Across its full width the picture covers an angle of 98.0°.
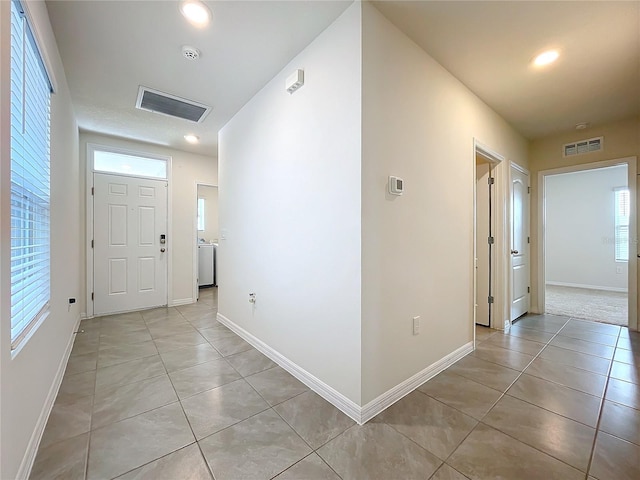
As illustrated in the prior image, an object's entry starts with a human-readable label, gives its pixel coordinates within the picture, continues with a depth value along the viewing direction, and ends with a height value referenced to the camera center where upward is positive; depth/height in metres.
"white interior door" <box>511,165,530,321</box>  3.60 -0.03
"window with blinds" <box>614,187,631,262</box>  5.61 +0.36
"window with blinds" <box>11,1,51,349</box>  1.29 +0.32
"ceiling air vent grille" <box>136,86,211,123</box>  2.81 +1.46
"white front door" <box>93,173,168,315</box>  3.96 -0.06
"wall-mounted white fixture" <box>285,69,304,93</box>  2.14 +1.24
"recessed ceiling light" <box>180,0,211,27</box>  1.73 +1.46
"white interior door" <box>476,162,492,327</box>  3.40 -0.07
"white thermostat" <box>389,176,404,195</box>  1.85 +0.37
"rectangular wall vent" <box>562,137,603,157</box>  3.59 +1.24
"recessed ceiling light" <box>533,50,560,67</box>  2.17 +1.46
